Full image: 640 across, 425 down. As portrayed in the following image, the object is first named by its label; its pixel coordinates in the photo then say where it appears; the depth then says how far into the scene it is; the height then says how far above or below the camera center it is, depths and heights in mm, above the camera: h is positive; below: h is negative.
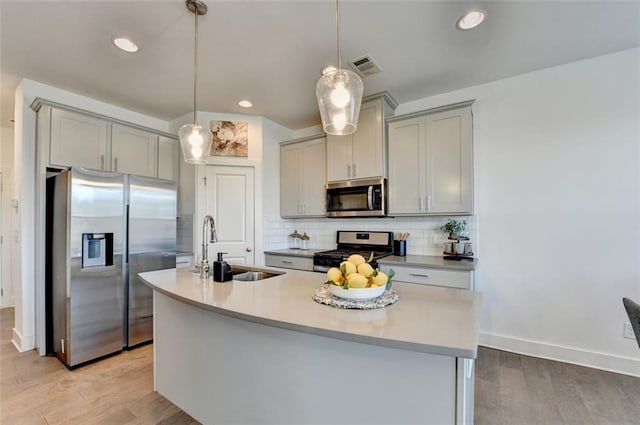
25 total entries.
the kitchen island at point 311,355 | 1013 -597
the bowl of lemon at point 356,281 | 1311 -297
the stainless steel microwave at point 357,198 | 3162 +210
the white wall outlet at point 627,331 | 2367 -941
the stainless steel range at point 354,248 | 3178 -378
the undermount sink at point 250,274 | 2235 -445
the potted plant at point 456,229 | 2998 -133
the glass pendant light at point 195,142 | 2109 +551
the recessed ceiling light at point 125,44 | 2209 +1344
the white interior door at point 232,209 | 3639 +104
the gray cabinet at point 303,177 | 3745 +524
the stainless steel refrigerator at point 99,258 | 2564 -390
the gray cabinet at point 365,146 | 3148 +792
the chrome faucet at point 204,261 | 2000 -299
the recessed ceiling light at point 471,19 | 1931 +1339
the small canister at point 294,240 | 4172 -335
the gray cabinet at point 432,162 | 2803 +544
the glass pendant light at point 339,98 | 1463 +608
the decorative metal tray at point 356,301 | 1283 -389
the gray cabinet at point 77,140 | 2830 +788
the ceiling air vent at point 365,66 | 2467 +1318
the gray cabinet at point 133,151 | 3230 +773
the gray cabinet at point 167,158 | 3639 +760
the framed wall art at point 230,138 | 3693 +1011
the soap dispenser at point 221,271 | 1878 -350
